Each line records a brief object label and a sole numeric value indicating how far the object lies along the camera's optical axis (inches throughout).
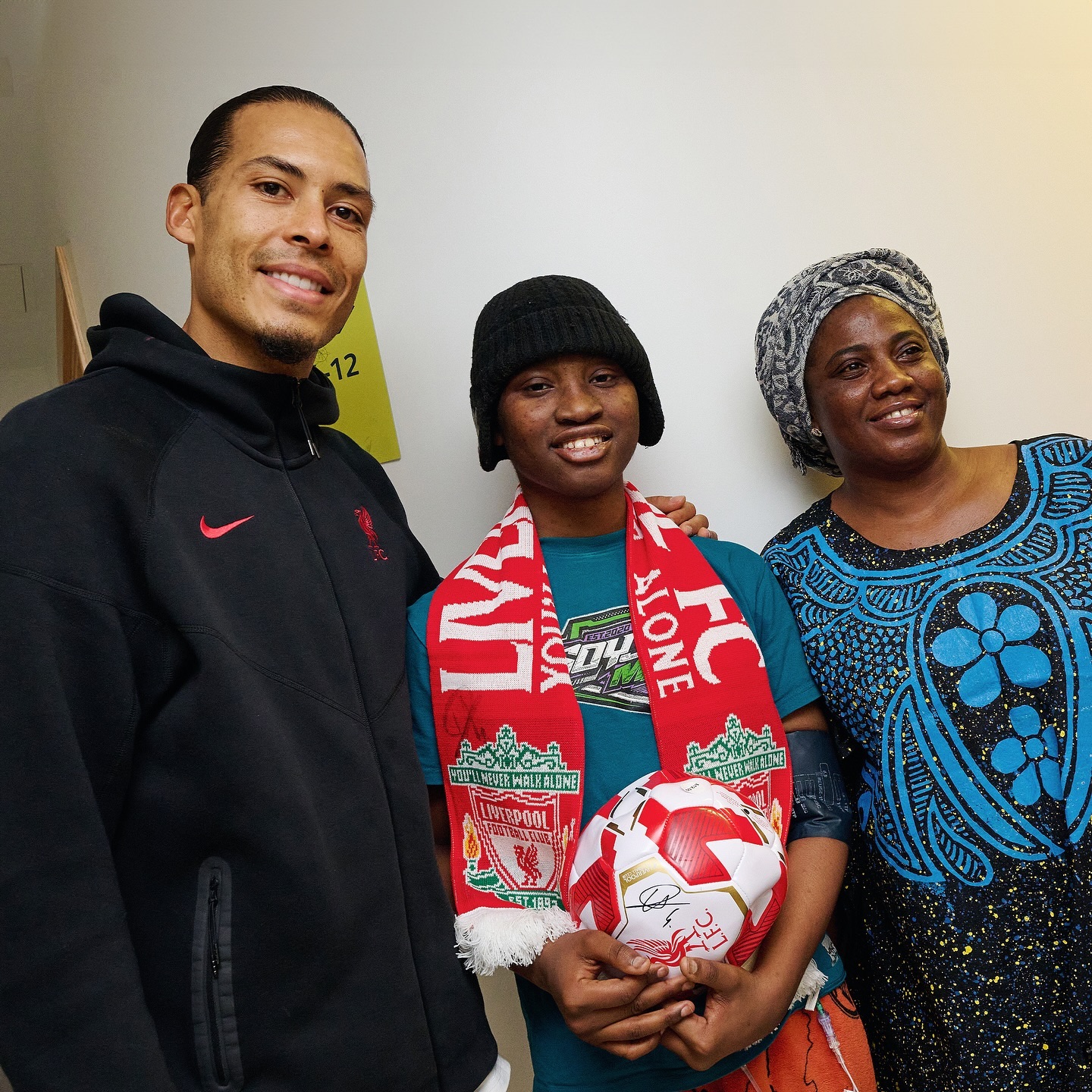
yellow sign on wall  77.0
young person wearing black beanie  45.7
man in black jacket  36.5
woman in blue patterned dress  52.7
